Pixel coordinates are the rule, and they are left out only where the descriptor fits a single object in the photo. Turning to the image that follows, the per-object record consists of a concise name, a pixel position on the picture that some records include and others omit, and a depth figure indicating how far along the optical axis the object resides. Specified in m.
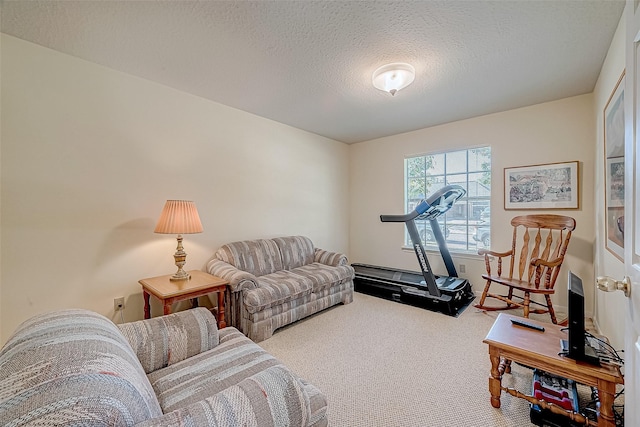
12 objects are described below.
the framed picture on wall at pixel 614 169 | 1.66
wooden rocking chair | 2.64
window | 3.56
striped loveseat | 2.42
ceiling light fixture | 2.17
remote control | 1.69
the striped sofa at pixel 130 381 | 0.59
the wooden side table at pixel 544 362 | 1.25
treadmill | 3.05
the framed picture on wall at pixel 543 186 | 2.92
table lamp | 2.28
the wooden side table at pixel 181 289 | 2.09
